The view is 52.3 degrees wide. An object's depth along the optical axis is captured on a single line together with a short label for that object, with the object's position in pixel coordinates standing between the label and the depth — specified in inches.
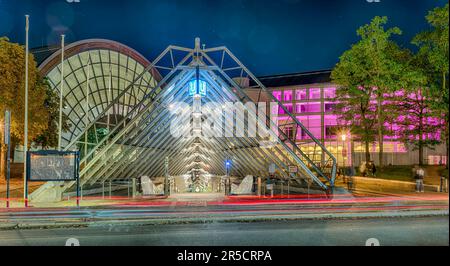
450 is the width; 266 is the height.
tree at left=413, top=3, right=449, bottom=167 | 1118.1
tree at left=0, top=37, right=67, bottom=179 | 1485.0
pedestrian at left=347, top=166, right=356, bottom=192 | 1053.4
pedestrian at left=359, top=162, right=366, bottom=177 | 1662.2
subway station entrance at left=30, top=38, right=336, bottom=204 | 1162.6
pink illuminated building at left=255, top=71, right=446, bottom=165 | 2598.4
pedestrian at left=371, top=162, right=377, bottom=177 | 1557.6
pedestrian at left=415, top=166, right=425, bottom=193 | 1093.9
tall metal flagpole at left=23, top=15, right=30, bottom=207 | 955.3
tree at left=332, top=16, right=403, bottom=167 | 1443.2
